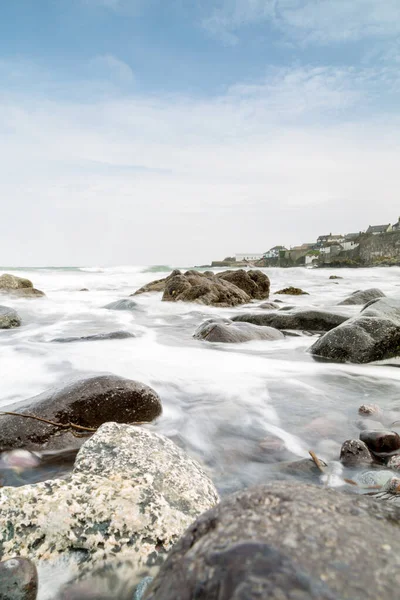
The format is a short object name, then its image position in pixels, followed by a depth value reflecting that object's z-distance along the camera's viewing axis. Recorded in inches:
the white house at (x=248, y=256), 4290.1
